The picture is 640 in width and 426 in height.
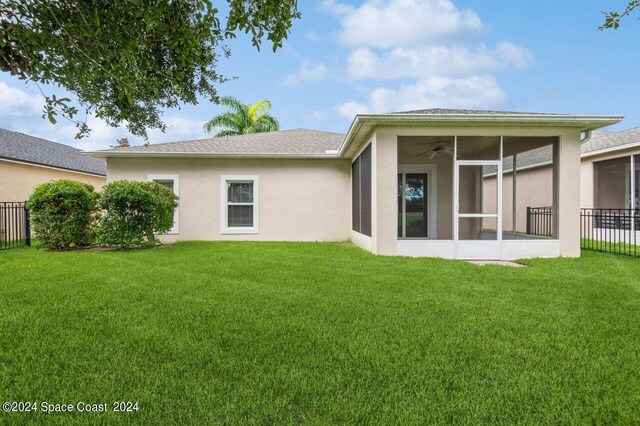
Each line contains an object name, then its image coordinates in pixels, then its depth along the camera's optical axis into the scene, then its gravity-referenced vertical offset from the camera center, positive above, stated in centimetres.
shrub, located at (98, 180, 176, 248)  888 +4
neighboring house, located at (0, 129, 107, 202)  1336 +213
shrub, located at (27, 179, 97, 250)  877 +6
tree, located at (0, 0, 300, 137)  347 +194
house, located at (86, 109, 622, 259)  764 +91
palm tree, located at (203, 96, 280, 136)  2583 +698
